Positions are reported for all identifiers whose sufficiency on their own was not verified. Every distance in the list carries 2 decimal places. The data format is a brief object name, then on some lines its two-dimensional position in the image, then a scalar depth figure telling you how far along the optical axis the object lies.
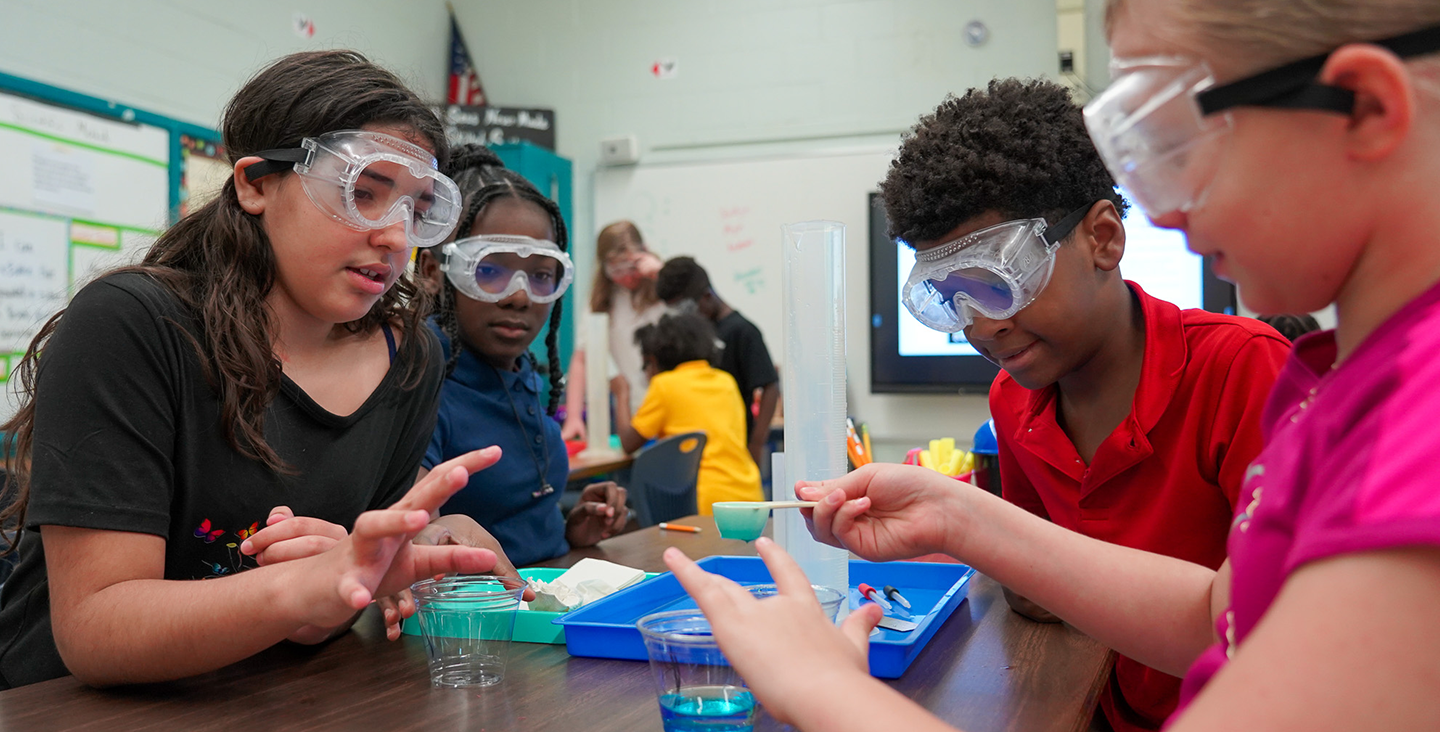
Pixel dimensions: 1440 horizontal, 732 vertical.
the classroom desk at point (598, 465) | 3.40
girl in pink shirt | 0.49
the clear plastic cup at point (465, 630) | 1.02
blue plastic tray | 1.05
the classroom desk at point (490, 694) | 0.93
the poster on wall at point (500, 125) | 5.61
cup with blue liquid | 0.84
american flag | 6.05
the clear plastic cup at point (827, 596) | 1.03
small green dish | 1.21
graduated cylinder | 1.25
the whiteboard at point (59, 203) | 3.41
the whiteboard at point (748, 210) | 5.41
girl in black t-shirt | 1.02
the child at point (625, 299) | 4.76
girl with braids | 2.02
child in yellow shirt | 3.84
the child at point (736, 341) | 4.50
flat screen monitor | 4.85
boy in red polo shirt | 1.40
